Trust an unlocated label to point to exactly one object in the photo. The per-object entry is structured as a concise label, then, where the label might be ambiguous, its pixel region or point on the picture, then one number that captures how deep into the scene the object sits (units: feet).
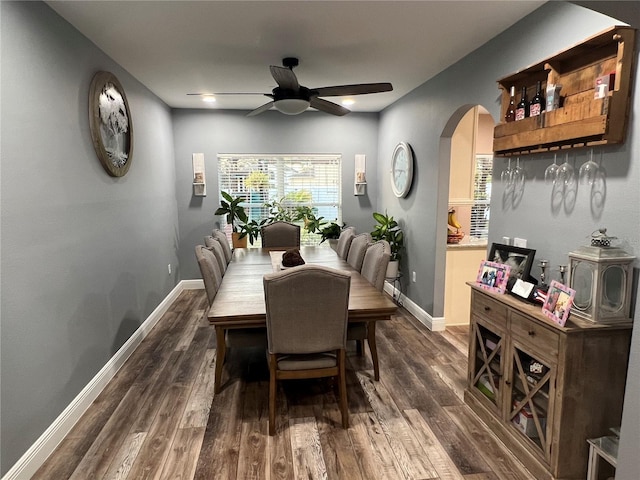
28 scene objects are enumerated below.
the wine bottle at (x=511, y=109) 8.08
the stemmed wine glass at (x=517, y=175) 8.34
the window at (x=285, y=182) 18.70
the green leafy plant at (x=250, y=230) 17.94
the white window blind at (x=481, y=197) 15.71
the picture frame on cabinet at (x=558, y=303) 5.72
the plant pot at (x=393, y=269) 15.31
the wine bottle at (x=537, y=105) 7.16
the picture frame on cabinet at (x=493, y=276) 7.38
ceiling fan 9.44
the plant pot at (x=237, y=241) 17.94
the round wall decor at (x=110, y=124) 9.21
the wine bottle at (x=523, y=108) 7.64
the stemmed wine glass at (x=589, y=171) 6.36
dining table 7.61
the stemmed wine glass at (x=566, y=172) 6.90
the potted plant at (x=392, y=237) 15.46
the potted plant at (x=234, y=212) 17.62
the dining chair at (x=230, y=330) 8.74
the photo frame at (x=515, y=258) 7.32
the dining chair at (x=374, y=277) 9.21
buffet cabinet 5.72
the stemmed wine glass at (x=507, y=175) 8.69
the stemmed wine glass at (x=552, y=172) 7.13
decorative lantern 5.63
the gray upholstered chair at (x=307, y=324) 6.97
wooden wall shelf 5.68
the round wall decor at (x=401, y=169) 14.60
